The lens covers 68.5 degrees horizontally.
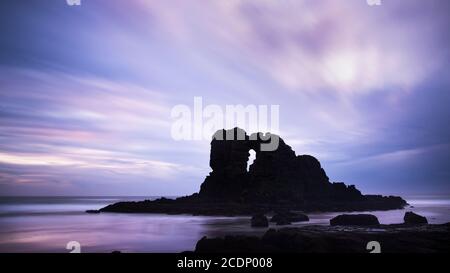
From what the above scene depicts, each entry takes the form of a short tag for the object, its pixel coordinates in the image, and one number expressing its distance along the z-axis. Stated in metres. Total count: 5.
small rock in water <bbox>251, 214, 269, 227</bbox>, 38.66
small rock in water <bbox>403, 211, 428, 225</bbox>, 30.66
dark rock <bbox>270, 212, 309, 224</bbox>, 41.25
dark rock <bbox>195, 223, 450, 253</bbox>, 15.66
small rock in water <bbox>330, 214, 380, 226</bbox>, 30.14
